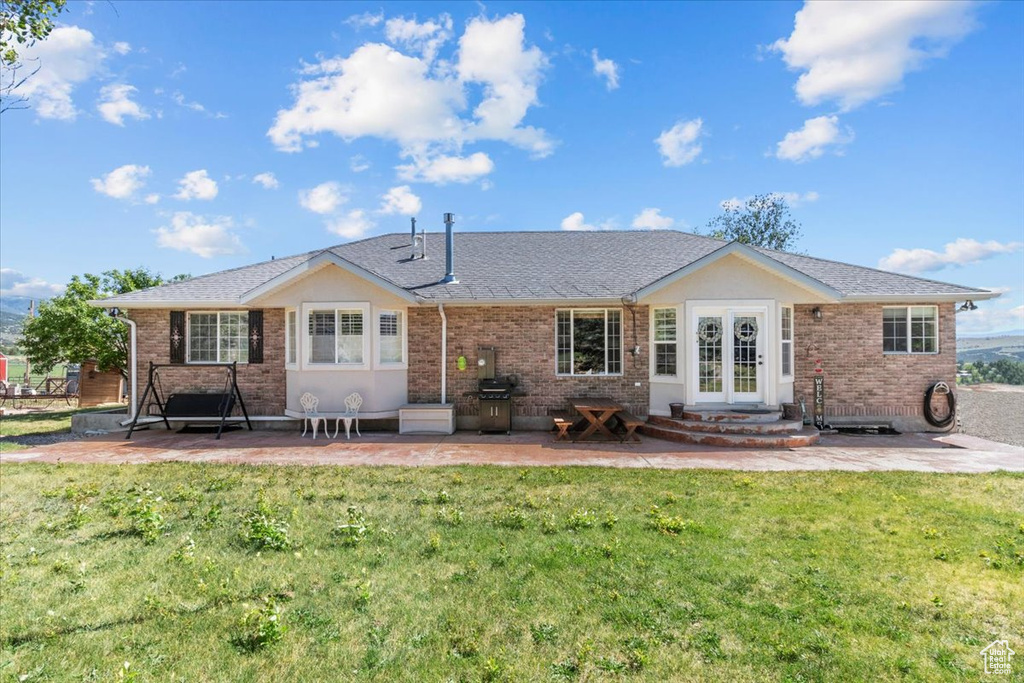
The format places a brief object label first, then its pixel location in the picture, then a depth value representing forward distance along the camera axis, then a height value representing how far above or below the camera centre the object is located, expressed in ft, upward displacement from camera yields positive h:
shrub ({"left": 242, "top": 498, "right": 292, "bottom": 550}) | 15.58 -5.86
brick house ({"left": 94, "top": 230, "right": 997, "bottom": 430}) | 36.60 +1.38
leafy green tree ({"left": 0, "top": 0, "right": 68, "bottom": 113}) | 13.31 +9.36
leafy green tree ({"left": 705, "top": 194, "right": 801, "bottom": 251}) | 113.50 +29.86
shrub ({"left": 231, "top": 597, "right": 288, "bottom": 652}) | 10.43 -6.03
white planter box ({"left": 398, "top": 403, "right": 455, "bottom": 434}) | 37.68 -5.20
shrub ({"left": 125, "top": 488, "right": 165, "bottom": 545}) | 16.53 -5.89
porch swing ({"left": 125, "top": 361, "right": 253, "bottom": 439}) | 37.40 -3.94
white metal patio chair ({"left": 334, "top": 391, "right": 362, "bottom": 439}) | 36.60 -4.04
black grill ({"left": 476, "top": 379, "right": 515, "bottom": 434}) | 37.58 -4.37
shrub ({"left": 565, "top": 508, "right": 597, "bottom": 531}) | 17.19 -5.98
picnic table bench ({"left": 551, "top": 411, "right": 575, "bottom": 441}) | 34.17 -4.99
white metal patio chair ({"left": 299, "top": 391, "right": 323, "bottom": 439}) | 36.50 -3.97
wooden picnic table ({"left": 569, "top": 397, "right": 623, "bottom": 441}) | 33.65 -4.32
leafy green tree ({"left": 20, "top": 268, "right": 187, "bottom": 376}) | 55.21 +2.51
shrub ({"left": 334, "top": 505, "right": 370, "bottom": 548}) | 15.87 -5.91
